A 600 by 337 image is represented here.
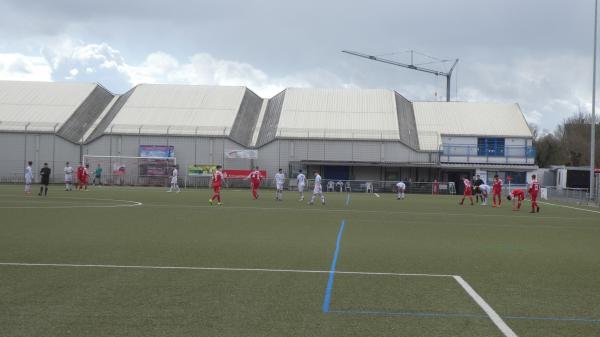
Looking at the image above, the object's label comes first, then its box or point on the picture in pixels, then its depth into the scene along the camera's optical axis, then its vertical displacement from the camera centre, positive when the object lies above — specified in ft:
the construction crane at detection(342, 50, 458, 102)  371.15 +69.29
